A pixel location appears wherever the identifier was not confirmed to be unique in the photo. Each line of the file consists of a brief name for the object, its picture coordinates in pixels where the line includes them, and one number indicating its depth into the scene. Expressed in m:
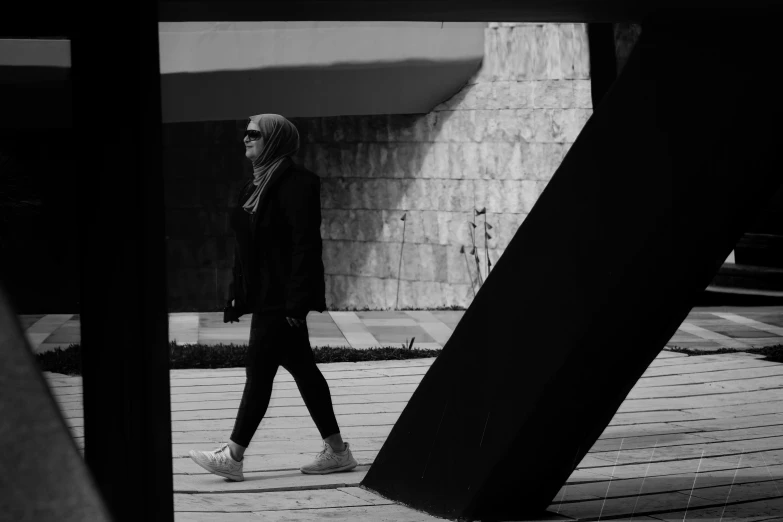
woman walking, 10.00
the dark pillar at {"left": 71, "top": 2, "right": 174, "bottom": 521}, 5.48
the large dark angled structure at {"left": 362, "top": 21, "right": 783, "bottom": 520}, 7.00
